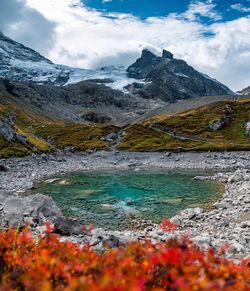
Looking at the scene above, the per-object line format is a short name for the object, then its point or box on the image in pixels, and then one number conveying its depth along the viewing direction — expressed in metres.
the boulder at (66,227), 18.33
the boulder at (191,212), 26.98
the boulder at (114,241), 13.89
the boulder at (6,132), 77.41
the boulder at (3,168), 56.85
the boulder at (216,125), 107.50
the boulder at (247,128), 97.56
